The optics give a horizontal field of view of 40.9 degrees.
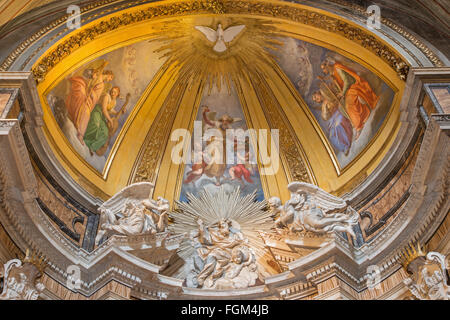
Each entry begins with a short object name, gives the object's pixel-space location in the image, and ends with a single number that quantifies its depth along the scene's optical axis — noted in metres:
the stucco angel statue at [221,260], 11.15
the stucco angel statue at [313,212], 10.92
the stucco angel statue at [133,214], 10.89
